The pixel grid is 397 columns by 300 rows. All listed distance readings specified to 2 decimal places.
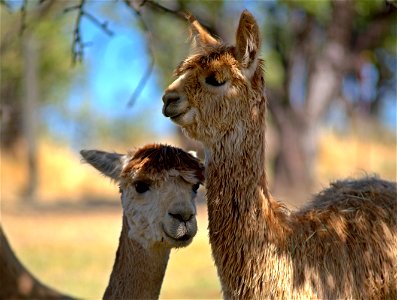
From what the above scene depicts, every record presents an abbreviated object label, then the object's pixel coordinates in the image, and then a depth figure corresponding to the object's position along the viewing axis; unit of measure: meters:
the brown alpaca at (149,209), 11.94
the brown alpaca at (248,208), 10.54
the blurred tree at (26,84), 48.37
